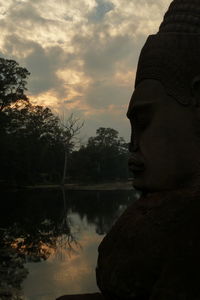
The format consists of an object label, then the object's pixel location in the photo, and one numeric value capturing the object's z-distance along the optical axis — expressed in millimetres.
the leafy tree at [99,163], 57125
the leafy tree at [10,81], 37594
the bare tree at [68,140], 53281
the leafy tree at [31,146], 39000
